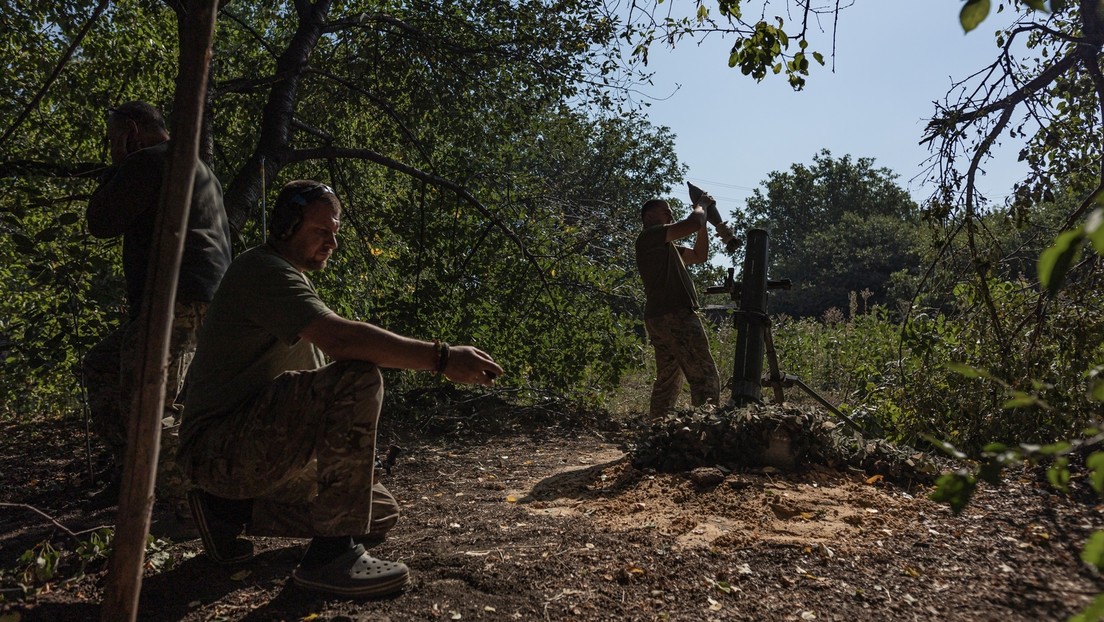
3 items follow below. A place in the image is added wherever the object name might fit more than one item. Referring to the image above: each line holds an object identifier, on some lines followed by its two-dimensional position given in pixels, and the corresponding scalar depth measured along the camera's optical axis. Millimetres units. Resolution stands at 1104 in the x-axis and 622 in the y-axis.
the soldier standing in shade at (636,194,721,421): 5590
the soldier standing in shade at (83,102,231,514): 3607
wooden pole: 1905
